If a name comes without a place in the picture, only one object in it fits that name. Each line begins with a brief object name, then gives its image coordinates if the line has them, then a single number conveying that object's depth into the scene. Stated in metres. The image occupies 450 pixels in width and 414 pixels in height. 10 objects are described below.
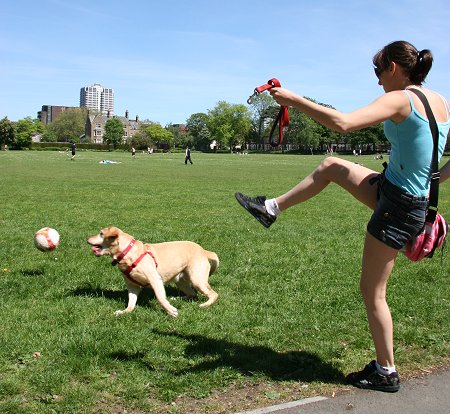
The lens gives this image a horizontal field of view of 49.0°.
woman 3.48
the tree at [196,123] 177.75
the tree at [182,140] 176.05
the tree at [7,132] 115.88
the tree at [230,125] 157.50
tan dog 5.99
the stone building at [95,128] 197.25
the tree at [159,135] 164.38
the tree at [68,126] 182.00
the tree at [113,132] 152.38
